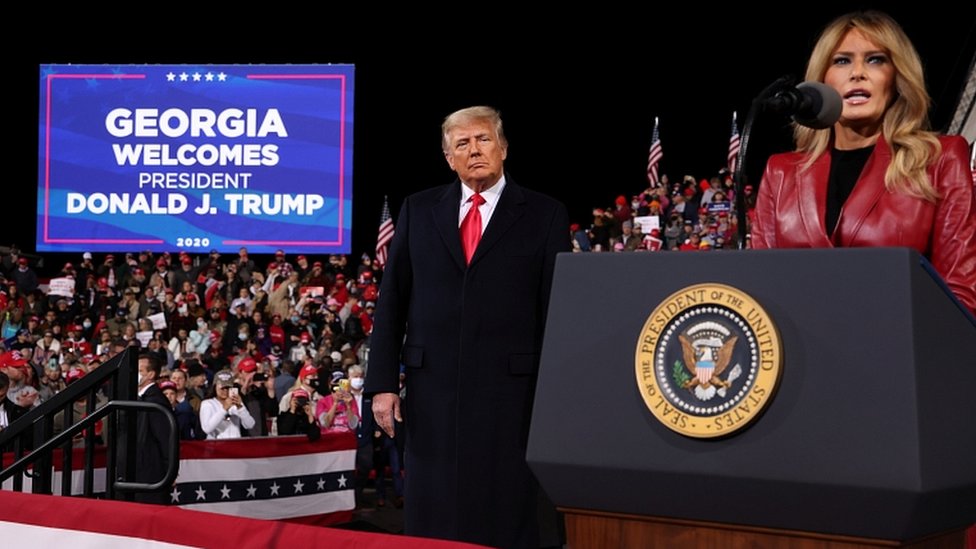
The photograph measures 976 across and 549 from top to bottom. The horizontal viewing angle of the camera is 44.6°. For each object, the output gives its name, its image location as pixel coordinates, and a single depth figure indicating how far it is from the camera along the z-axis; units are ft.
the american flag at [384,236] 69.45
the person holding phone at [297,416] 36.88
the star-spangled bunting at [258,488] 29.17
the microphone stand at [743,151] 6.00
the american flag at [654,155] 78.64
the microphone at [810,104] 6.30
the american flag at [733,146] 74.16
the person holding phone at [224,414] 34.37
